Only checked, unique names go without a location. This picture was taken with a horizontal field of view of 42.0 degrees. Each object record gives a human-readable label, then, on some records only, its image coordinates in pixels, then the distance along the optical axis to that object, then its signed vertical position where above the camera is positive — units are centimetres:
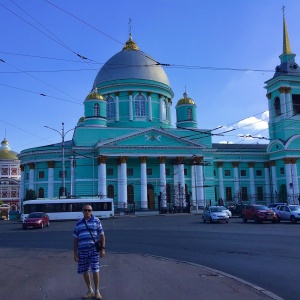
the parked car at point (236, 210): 4034 -133
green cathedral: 5038 +627
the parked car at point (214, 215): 2856 -124
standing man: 704 -86
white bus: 3862 -44
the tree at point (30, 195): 4768 +105
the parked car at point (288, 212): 2800 -122
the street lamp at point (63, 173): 3991 +300
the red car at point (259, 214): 2792 -124
